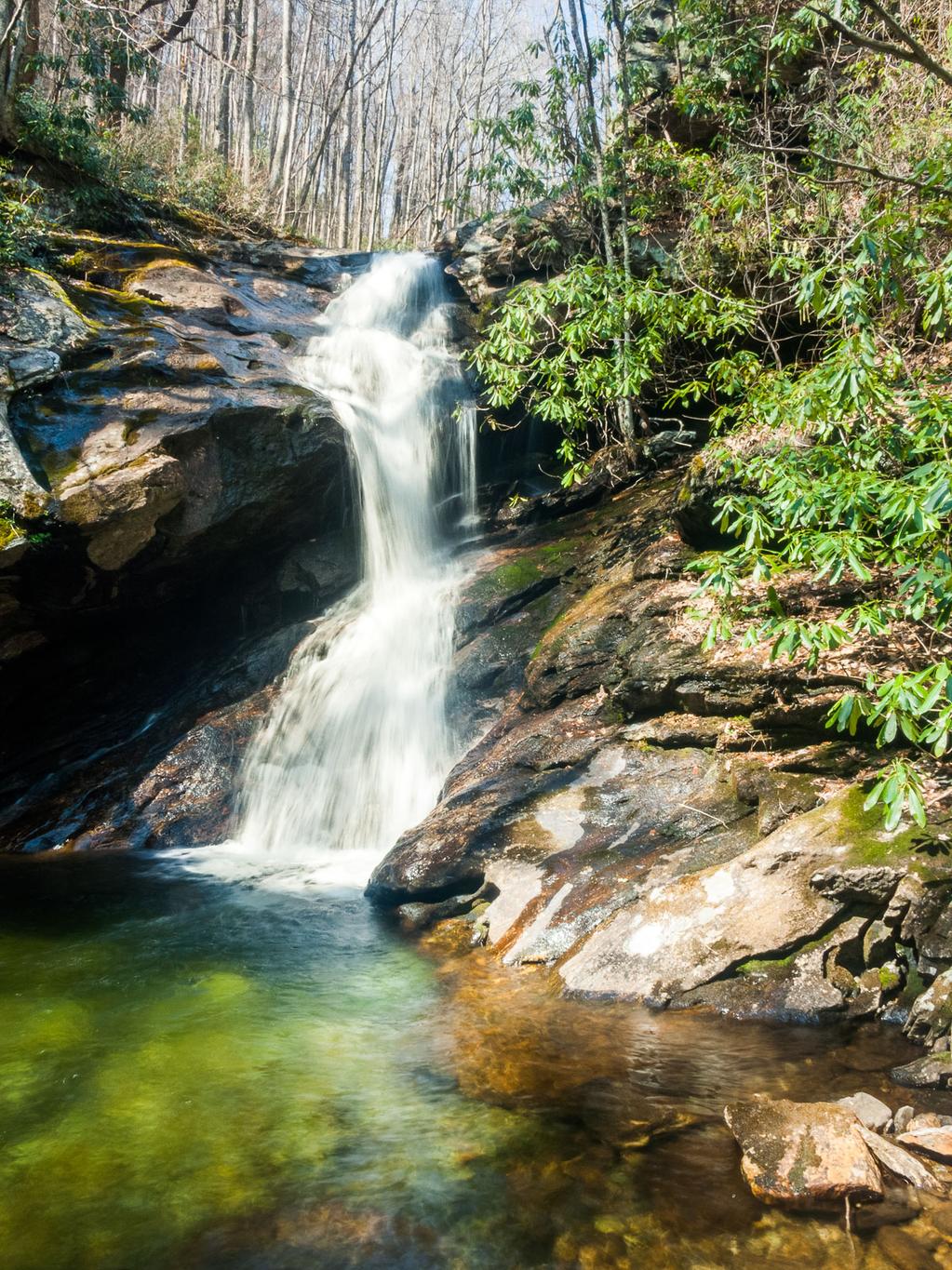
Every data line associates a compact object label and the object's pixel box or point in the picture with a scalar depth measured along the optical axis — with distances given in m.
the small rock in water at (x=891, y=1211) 2.81
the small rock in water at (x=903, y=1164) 2.94
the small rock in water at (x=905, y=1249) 2.66
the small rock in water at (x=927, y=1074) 3.59
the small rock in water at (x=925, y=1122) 3.24
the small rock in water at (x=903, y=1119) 3.26
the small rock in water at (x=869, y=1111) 3.27
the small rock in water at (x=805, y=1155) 2.91
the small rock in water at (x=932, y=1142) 3.07
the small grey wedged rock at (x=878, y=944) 4.35
